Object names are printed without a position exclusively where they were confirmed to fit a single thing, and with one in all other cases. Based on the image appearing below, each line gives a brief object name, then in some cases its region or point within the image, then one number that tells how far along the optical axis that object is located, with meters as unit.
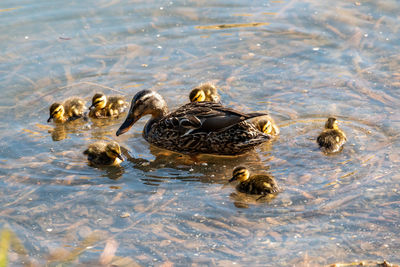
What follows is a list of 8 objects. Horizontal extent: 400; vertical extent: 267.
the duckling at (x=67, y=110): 13.80
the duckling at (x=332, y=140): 12.38
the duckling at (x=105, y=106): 14.06
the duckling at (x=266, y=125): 12.90
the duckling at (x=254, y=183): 11.00
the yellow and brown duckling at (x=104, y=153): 12.16
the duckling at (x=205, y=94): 14.05
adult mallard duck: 12.46
